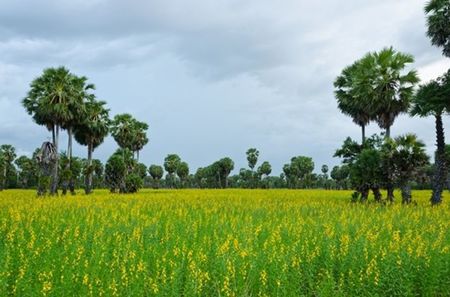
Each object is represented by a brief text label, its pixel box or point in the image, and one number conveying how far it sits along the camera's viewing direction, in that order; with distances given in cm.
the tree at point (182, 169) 12456
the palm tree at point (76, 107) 4591
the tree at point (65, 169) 4759
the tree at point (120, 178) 5341
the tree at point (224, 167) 11344
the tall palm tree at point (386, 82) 3500
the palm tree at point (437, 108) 2771
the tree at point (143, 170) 11430
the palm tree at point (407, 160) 2823
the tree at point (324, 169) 15550
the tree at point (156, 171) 13262
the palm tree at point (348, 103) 4675
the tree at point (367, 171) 2973
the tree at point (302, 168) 12431
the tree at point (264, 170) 12728
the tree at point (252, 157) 12919
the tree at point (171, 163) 12606
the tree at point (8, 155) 10575
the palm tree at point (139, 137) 8012
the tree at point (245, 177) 12839
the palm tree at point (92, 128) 5606
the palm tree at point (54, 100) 4319
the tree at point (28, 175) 10594
